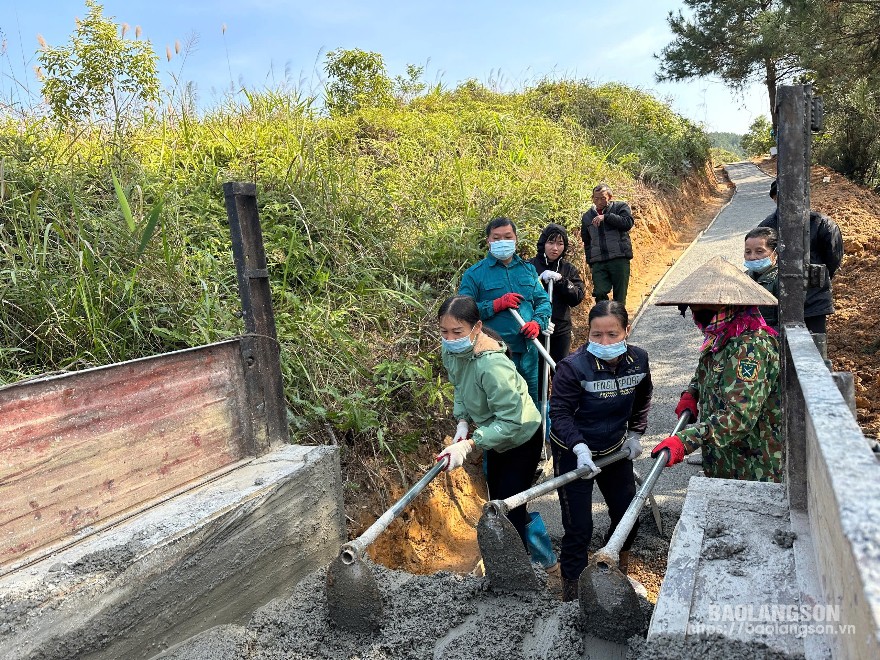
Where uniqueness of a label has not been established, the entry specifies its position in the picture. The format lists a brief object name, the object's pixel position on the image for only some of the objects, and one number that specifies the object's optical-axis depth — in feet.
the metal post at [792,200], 7.47
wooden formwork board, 8.30
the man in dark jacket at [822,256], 14.23
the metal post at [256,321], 10.88
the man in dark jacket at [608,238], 22.02
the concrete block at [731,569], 6.26
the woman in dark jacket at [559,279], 17.83
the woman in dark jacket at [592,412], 10.30
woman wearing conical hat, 9.30
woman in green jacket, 10.95
